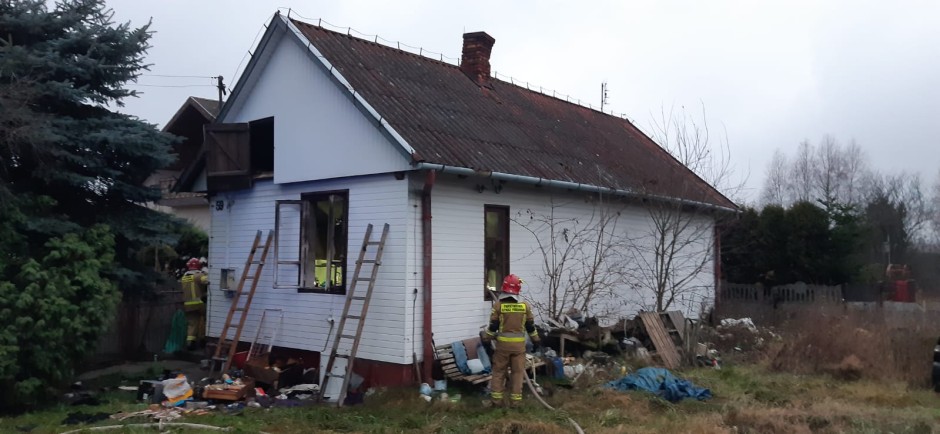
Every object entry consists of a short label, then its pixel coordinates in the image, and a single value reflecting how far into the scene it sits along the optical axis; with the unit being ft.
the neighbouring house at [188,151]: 64.95
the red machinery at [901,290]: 71.99
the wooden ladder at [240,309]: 37.22
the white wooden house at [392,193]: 34.68
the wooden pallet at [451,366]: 34.40
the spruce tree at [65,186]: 30.50
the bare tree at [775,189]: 168.45
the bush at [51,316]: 29.73
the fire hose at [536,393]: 27.35
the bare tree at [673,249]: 47.62
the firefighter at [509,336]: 31.71
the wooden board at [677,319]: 44.84
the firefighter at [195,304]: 46.19
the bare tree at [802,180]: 165.78
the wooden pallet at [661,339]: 41.29
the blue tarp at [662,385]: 32.68
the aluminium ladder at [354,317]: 32.60
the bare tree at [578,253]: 42.34
